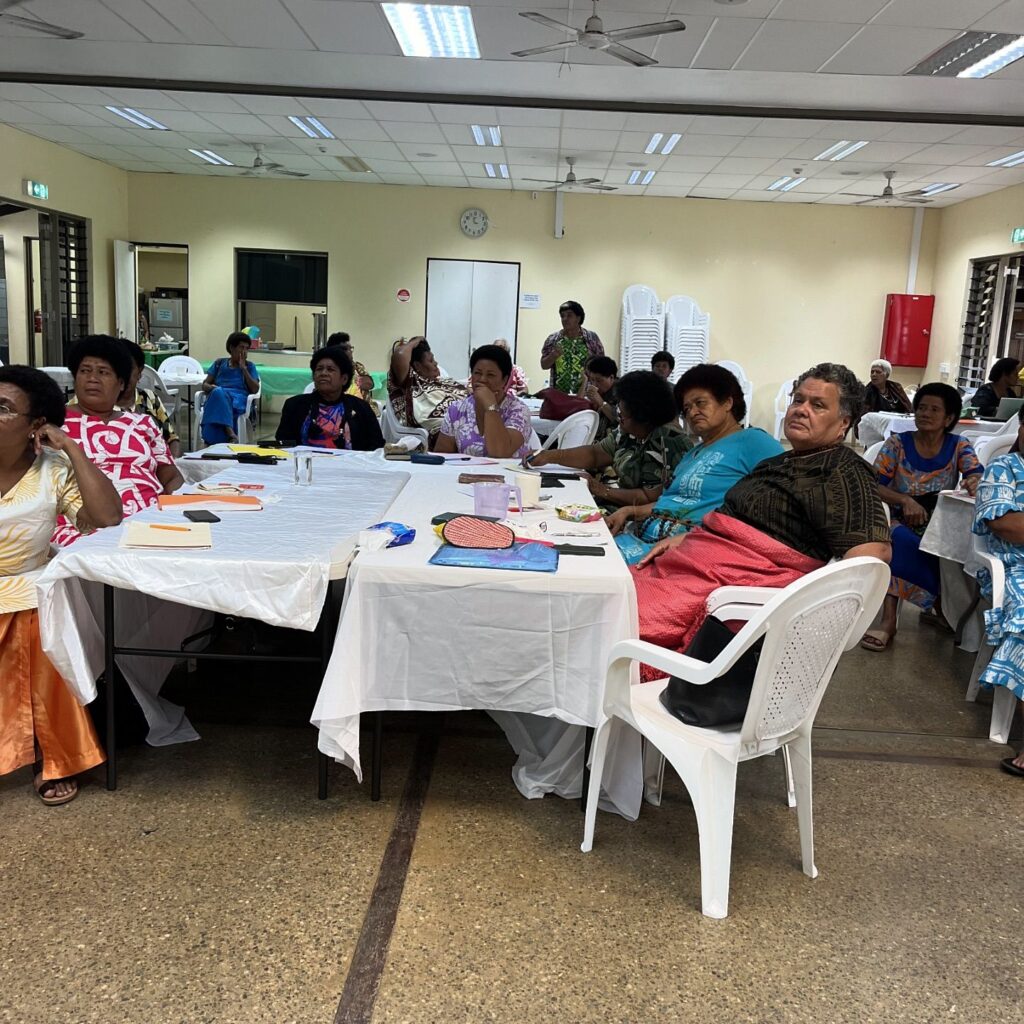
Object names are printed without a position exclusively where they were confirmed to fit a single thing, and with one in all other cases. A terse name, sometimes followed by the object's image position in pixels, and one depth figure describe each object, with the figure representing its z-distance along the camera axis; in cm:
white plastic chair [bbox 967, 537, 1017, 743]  293
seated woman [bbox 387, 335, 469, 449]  554
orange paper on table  254
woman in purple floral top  407
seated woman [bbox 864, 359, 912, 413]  837
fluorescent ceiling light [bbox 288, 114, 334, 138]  848
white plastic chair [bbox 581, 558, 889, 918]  182
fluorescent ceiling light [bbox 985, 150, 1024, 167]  856
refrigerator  1242
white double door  1226
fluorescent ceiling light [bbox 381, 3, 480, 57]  555
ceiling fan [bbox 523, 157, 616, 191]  997
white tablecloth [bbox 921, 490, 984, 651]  353
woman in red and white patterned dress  295
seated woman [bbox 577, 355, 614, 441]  624
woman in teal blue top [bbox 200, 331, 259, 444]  700
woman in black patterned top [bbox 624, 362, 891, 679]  227
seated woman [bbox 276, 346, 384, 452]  434
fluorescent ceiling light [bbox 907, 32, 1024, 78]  559
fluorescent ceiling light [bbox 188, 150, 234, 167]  1046
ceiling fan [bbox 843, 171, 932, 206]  996
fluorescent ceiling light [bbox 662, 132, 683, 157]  850
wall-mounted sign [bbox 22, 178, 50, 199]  988
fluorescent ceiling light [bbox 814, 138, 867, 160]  845
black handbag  195
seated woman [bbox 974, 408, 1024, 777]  279
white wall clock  1210
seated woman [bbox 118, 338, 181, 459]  346
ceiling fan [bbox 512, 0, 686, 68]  490
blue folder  212
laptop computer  698
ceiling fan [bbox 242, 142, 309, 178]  1012
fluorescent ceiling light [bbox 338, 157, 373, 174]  1045
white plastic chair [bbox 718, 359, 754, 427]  1208
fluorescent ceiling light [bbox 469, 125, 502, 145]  852
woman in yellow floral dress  225
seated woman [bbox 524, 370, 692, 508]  342
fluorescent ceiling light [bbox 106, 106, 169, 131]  849
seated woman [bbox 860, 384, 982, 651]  399
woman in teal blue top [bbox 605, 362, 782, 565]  286
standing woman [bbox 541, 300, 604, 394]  778
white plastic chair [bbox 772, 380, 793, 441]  1177
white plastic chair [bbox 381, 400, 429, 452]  542
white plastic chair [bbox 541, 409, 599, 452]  485
